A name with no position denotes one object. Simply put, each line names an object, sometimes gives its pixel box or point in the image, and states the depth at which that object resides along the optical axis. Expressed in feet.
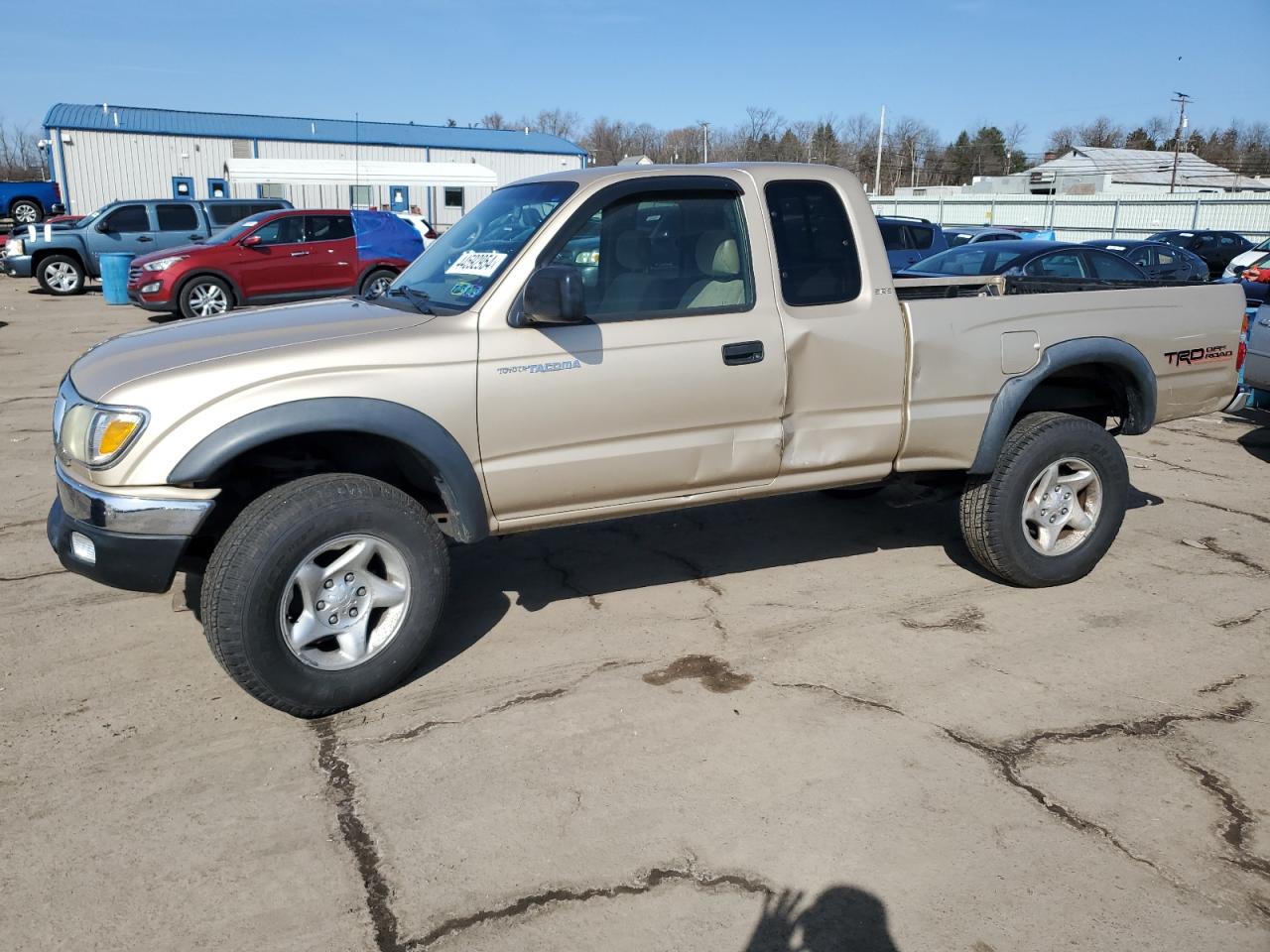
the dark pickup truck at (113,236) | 64.95
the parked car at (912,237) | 57.47
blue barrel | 56.80
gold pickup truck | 11.66
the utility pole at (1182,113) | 201.67
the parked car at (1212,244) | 87.97
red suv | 49.55
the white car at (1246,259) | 65.47
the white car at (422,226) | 59.27
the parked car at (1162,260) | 56.59
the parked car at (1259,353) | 26.76
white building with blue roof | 124.88
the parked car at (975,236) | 67.82
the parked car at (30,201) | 115.34
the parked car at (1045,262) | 41.78
